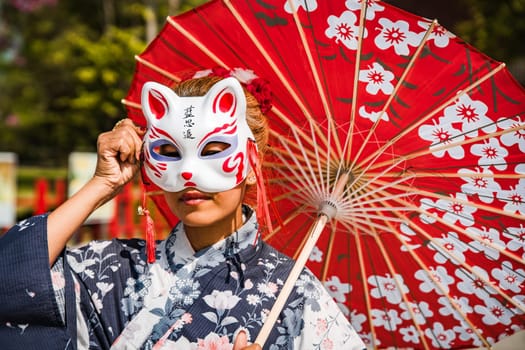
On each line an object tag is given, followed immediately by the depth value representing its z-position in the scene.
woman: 1.78
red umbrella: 2.12
